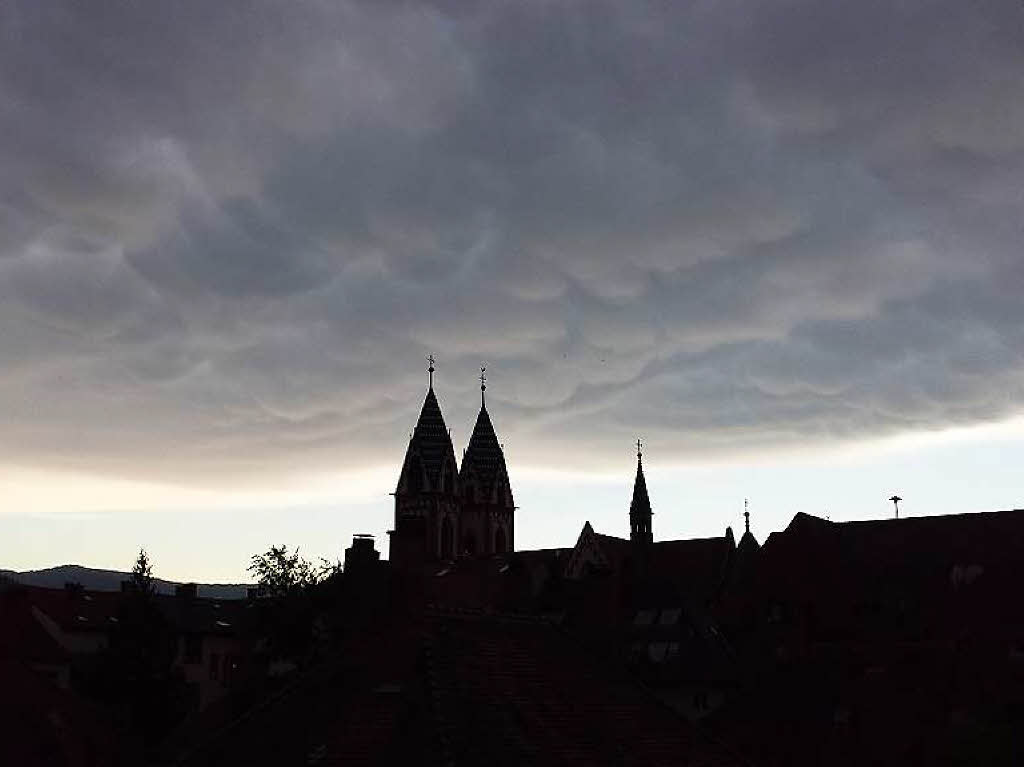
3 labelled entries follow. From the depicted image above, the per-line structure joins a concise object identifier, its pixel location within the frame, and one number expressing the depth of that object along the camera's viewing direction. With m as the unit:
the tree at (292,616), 72.56
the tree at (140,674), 58.44
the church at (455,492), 137.75
